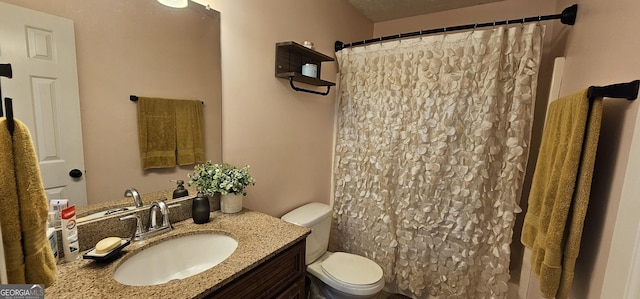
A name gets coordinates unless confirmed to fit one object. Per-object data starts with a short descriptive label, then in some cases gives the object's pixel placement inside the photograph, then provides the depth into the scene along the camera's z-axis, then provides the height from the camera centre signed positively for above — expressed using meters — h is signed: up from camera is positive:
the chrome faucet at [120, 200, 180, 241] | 1.12 -0.48
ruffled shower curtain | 1.61 -0.17
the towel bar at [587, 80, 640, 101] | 0.76 +0.13
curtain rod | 1.45 +0.64
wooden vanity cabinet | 0.95 -0.64
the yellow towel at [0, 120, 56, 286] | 0.45 -0.19
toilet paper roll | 1.75 +0.34
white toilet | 1.61 -0.96
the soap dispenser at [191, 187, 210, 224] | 1.27 -0.44
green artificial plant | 1.32 -0.31
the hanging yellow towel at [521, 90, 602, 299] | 0.85 -0.21
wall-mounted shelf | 1.65 +0.41
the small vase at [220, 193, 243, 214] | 1.40 -0.45
